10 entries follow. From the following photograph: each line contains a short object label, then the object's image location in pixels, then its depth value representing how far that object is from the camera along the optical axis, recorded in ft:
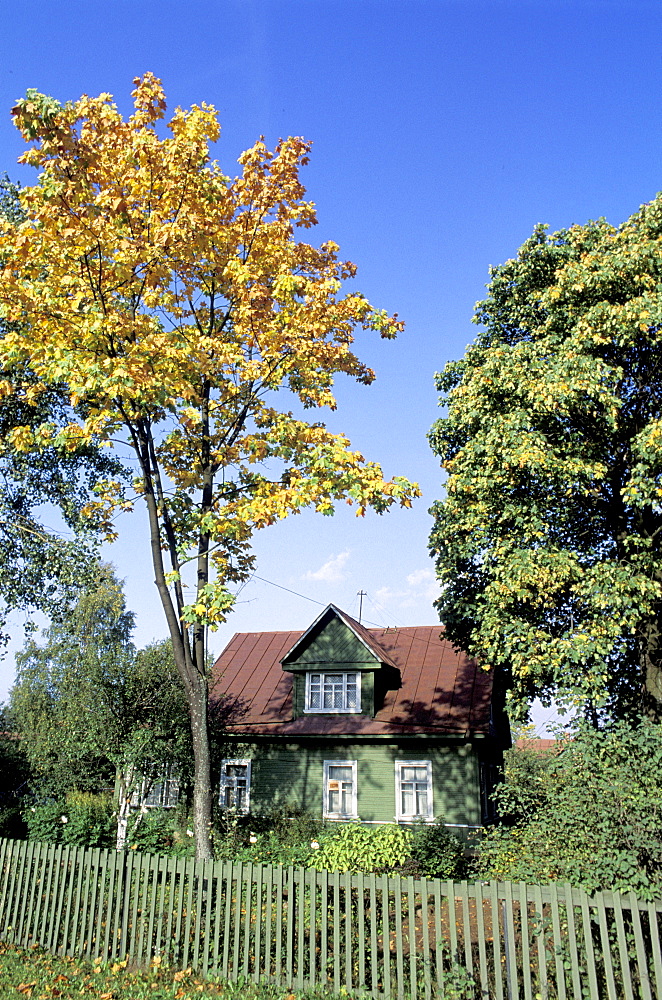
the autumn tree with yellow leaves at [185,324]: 34.27
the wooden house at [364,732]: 71.00
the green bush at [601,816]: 26.66
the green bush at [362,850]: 47.24
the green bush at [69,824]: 52.95
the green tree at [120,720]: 61.11
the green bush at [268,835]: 51.50
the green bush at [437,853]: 54.65
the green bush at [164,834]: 53.88
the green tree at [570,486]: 51.03
